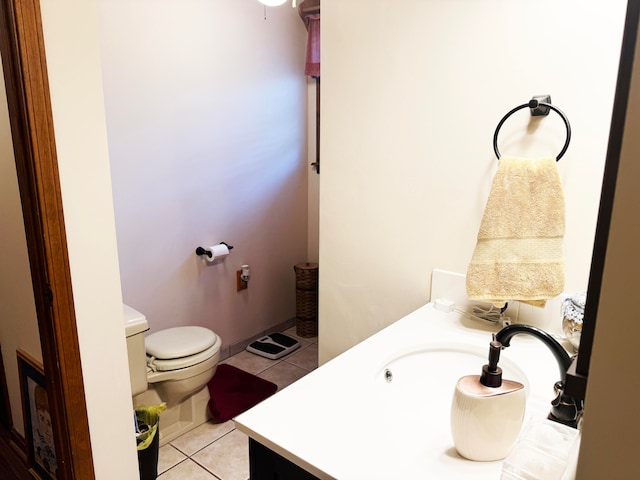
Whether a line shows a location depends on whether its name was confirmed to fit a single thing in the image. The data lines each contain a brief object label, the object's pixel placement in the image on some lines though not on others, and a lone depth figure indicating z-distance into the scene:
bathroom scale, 3.05
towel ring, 1.17
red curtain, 2.98
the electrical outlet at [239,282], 3.01
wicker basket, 3.28
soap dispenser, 0.73
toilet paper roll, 2.70
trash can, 1.78
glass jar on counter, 1.10
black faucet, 0.78
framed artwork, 1.68
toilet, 2.10
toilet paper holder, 2.70
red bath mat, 2.38
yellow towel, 1.17
